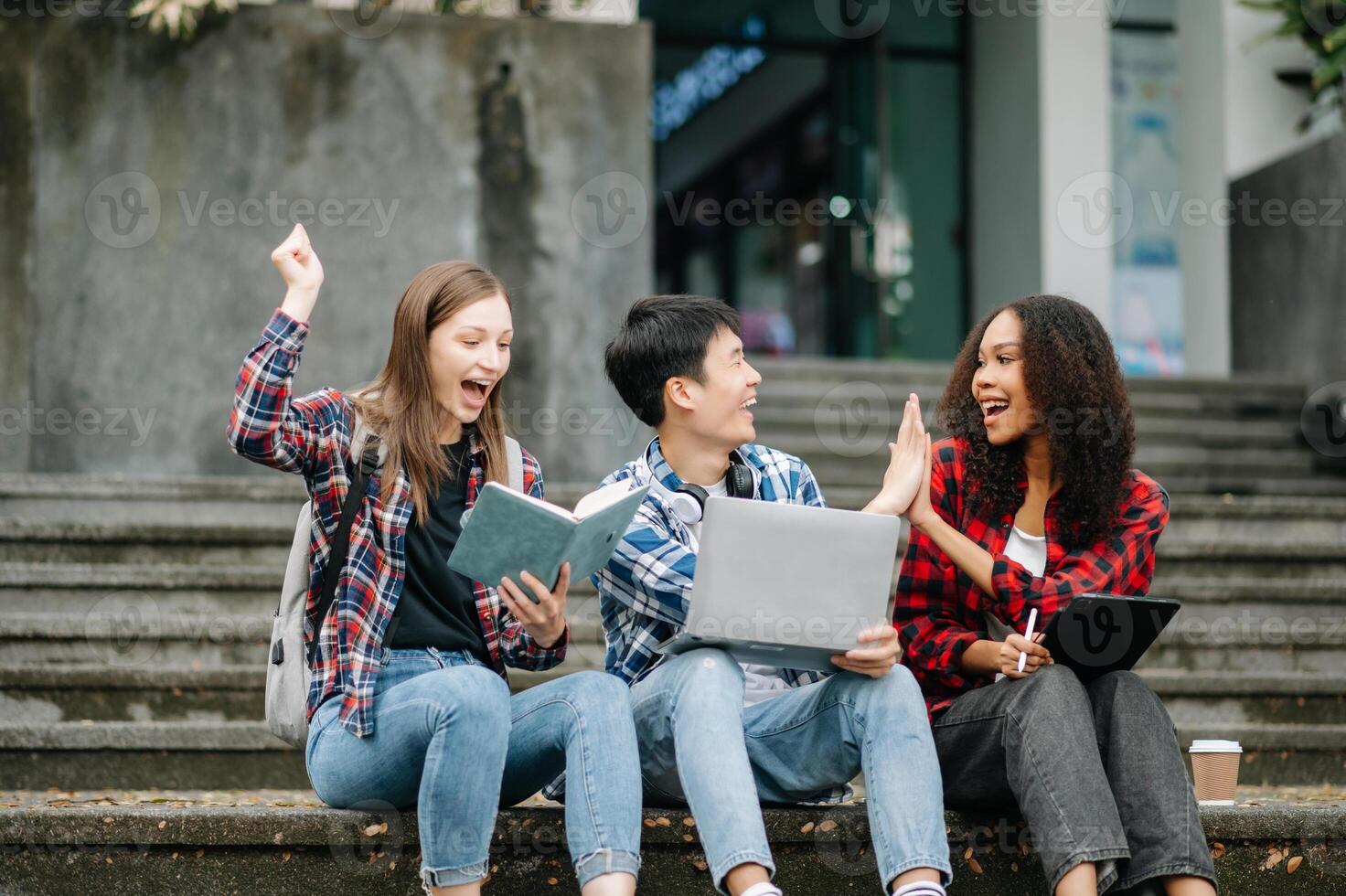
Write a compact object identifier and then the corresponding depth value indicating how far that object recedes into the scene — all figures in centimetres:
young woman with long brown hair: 503
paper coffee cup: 603
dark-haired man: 506
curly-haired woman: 516
